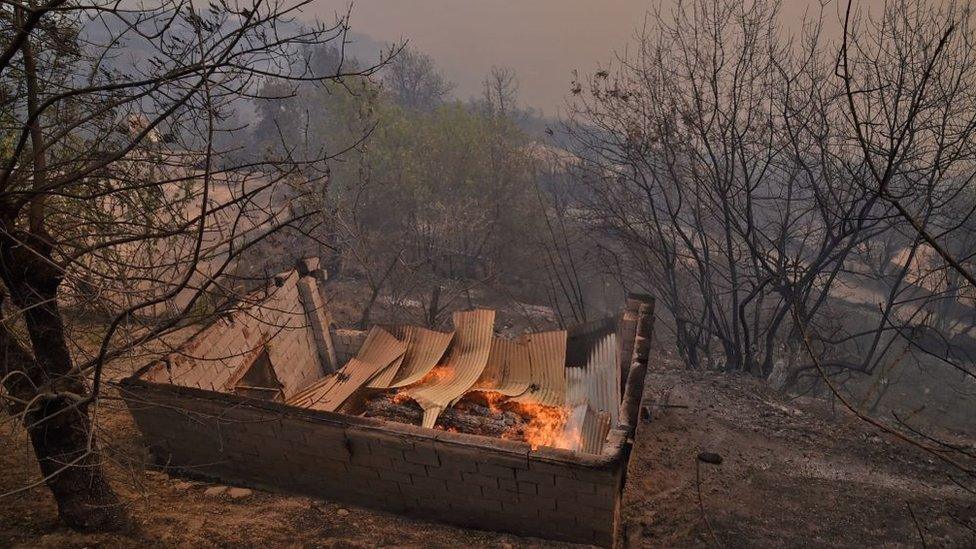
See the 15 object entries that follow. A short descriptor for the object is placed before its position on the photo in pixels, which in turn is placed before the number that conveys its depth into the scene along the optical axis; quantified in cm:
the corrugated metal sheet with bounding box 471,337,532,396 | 902
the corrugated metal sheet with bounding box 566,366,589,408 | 843
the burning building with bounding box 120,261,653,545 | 587
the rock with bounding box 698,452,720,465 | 841
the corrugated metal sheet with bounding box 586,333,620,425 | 802
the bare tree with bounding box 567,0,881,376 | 1184
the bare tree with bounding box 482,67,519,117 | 3085
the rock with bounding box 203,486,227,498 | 671
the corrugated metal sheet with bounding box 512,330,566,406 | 865
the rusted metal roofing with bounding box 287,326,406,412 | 873
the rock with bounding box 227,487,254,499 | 672
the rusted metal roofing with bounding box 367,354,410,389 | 911
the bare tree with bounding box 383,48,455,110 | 4444
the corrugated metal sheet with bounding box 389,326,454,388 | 942
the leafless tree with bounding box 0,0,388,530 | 357
